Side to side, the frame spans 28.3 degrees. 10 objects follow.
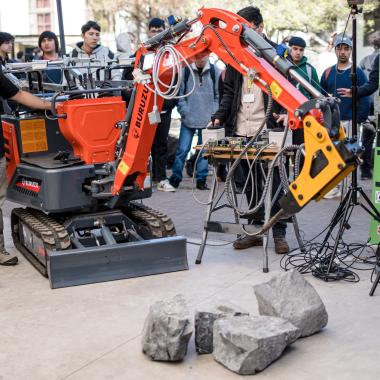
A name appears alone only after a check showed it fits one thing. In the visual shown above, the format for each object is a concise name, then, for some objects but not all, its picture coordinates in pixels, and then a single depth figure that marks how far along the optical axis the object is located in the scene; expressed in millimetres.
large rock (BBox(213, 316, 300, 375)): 4438
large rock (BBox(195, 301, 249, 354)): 4754
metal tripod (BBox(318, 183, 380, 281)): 6125
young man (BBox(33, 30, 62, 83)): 9812
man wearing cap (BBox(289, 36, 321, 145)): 8820
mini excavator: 5926
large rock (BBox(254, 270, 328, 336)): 4957
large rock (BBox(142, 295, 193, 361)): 4613
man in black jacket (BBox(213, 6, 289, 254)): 6984
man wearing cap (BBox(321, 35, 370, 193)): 9469
